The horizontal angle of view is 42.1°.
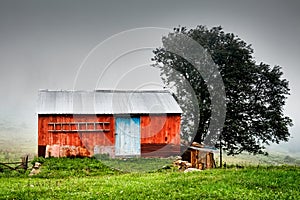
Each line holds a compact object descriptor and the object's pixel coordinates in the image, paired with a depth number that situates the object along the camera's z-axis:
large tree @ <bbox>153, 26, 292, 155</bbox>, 34.50
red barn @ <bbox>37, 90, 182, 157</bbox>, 29.03
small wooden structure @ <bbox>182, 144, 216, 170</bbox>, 24.52
